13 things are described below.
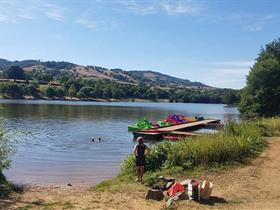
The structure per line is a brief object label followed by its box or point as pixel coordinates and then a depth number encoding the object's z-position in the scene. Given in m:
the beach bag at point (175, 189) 8.75
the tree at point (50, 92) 107.94
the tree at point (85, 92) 112.41
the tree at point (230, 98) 101.61
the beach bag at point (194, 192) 8.38
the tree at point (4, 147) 10.06
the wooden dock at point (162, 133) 27.14
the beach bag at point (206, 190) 8.43
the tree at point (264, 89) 32.17
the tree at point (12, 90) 104.42
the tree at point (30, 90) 107.60
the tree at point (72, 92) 112.63
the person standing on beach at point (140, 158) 10.78
